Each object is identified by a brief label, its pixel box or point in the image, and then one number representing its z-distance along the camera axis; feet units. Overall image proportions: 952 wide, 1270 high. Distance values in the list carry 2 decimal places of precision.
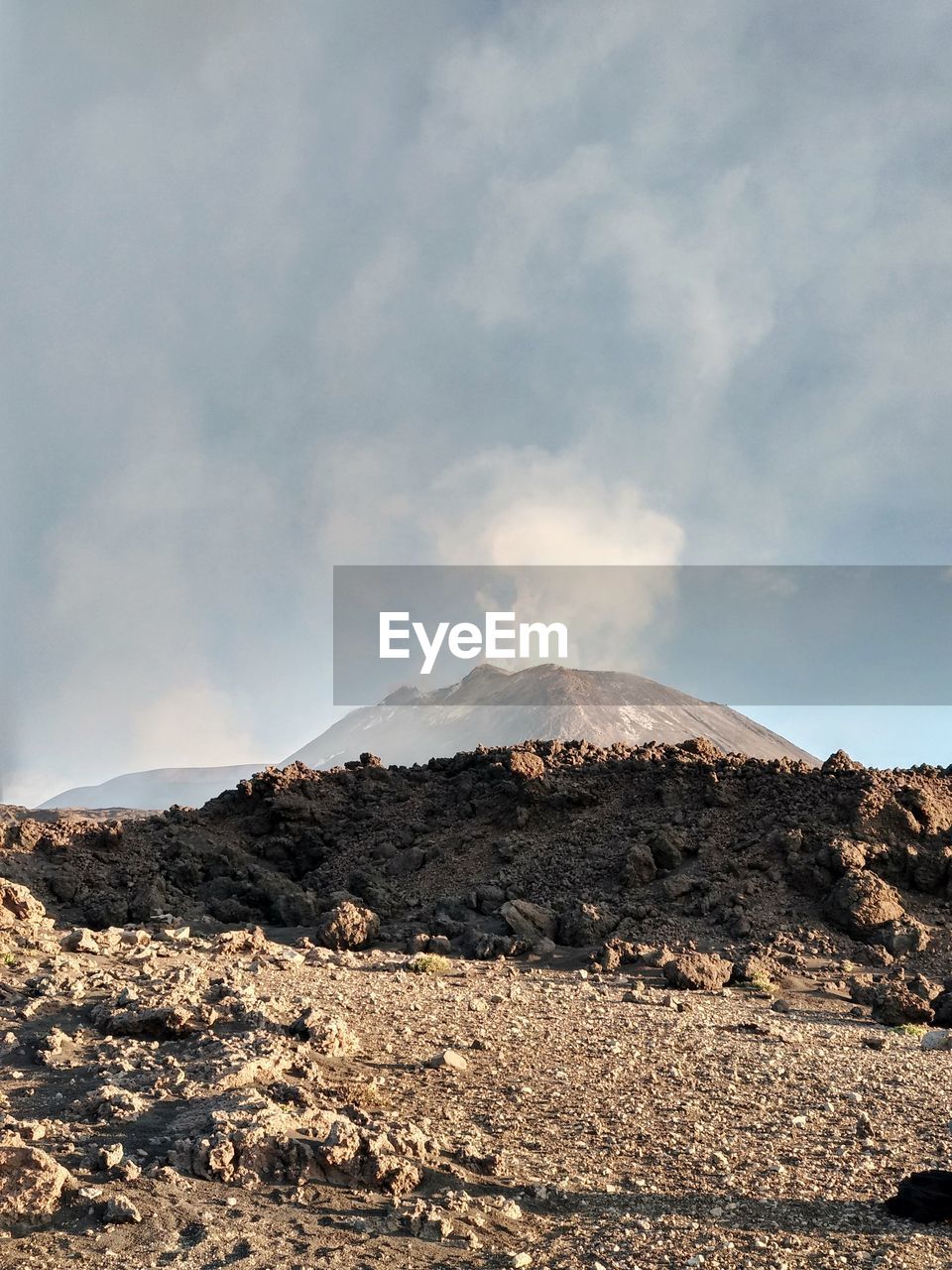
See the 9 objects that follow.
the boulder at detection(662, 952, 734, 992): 51.13
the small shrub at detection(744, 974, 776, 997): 52.44
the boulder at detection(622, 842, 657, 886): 67.62
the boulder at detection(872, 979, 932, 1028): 45.83
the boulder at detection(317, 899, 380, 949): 59.16
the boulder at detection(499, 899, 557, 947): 61.36
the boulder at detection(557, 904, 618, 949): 60.95
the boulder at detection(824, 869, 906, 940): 60.80
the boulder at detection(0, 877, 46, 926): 51.31
